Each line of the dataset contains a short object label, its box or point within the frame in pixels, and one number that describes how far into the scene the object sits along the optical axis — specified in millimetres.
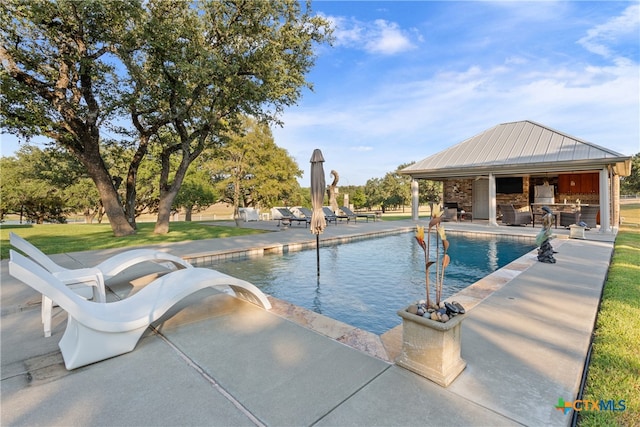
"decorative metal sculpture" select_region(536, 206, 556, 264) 6008
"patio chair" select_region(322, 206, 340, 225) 16016
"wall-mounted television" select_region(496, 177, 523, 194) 16906
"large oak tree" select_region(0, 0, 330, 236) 8438
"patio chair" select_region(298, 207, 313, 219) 14941
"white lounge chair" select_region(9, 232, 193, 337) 3089
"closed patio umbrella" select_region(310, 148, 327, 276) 6262
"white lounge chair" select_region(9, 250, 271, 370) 2326
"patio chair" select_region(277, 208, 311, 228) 14491
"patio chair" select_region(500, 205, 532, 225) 13602
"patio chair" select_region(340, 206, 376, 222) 16619
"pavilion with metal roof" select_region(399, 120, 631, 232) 11930
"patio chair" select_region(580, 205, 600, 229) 12180
